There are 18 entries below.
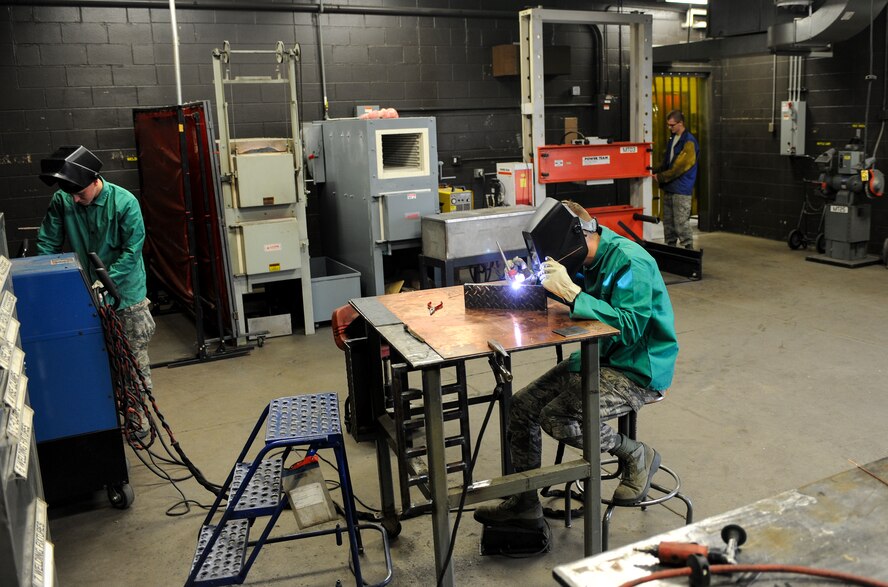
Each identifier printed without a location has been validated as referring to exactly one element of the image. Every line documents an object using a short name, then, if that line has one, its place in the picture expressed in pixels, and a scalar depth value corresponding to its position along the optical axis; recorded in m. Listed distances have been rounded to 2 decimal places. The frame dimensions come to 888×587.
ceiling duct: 7.09
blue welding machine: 3.22
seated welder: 2.75
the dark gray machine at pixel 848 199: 7.62
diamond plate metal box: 2.98
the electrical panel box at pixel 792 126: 8.70
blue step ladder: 2.59
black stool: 2.89
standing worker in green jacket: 4.20
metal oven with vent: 6.20
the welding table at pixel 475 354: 2.50
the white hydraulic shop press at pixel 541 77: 6.97
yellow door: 10.18
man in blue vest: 8.16
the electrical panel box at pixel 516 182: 7.01
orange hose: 1.46
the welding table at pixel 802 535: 1.54
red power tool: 1.53
